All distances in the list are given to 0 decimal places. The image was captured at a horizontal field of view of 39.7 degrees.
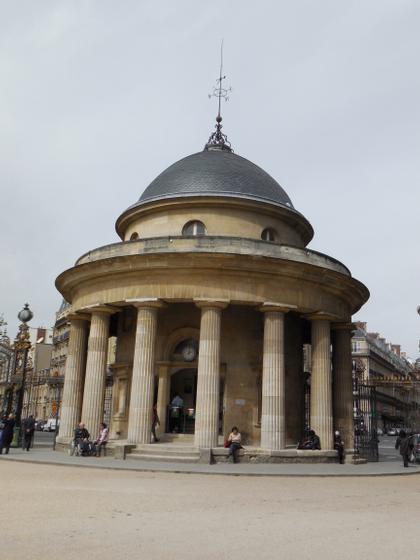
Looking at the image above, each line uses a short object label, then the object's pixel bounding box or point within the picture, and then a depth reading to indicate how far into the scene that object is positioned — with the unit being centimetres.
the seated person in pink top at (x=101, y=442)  2280
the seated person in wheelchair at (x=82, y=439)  2270
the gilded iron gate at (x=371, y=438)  2672
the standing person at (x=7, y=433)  2375
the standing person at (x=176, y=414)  2539
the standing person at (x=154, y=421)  2378
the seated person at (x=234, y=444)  2102
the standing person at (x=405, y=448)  2327
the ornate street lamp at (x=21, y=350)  2872
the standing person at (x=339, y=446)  2356
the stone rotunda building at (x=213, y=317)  2220
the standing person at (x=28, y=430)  2567
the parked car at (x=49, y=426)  6362
